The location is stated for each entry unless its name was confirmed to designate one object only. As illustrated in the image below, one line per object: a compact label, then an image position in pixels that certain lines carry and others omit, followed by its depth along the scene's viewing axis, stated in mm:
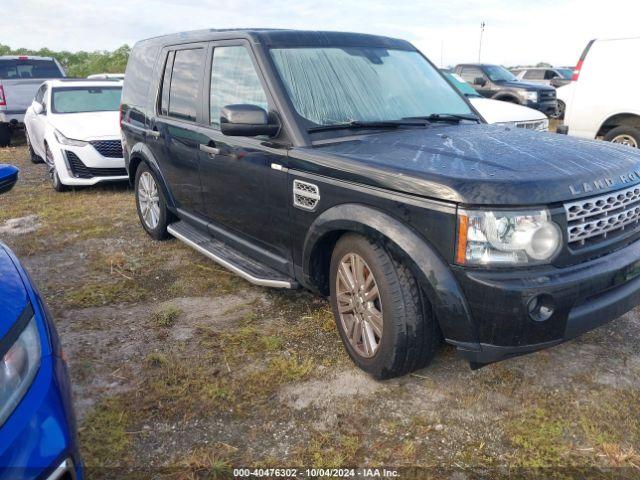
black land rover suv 2268
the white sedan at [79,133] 7398
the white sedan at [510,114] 7176
